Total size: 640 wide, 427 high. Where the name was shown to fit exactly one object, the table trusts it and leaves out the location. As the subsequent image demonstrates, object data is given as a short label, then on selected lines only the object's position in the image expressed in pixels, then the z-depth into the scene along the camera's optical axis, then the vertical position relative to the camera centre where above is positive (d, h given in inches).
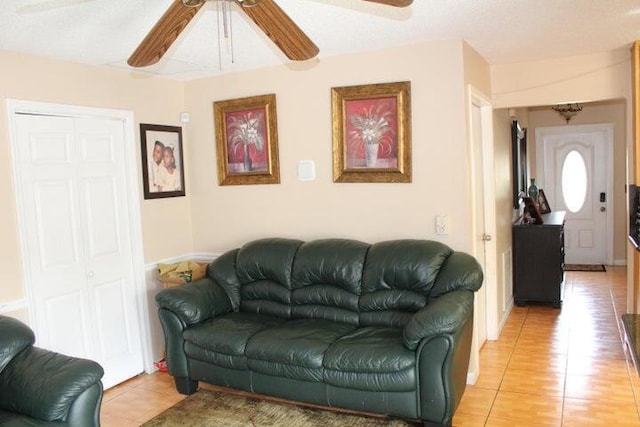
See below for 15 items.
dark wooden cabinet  210.4 -36.8
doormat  282.1 -53.2
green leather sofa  115.1 -36.6
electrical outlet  143.9 -13.2
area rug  124.9 -56.7
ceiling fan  79.7 +26.0
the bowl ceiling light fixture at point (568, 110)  264.8 +30.7
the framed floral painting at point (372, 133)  146.9 +13.5
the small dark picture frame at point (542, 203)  270.4 -16.5
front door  293.0 -7.0
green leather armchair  97.6 -36.6
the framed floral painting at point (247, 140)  168.2 +14.9
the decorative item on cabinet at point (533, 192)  266.0 -10.1
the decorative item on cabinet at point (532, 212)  220.8 -17.2
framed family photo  166.2 +9.4
